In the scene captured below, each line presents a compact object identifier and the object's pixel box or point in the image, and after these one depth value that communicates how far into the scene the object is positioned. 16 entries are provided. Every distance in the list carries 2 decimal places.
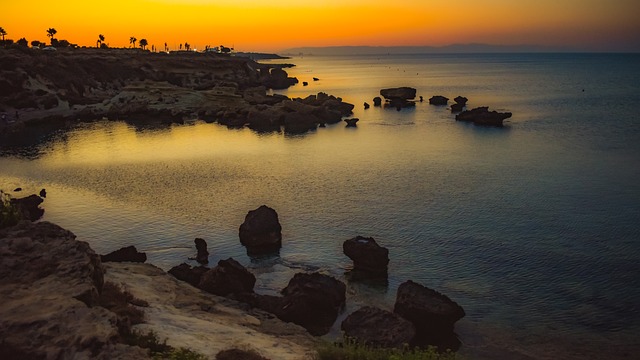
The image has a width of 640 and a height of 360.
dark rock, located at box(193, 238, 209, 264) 33.62
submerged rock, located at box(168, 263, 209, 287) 28.78
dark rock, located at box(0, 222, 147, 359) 13.06
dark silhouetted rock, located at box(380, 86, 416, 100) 140.12
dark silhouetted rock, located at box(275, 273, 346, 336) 25.23
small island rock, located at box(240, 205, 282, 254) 35.91
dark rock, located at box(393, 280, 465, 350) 24.16
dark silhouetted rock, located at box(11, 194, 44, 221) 41.53
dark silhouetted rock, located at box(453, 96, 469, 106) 130.62
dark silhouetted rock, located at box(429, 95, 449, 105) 141.62
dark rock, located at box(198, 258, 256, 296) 27.30
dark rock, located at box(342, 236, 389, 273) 31.47
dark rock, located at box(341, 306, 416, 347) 22.36
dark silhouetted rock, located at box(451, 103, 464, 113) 123.12
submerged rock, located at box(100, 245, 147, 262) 30.67
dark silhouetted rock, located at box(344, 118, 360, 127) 103.56
